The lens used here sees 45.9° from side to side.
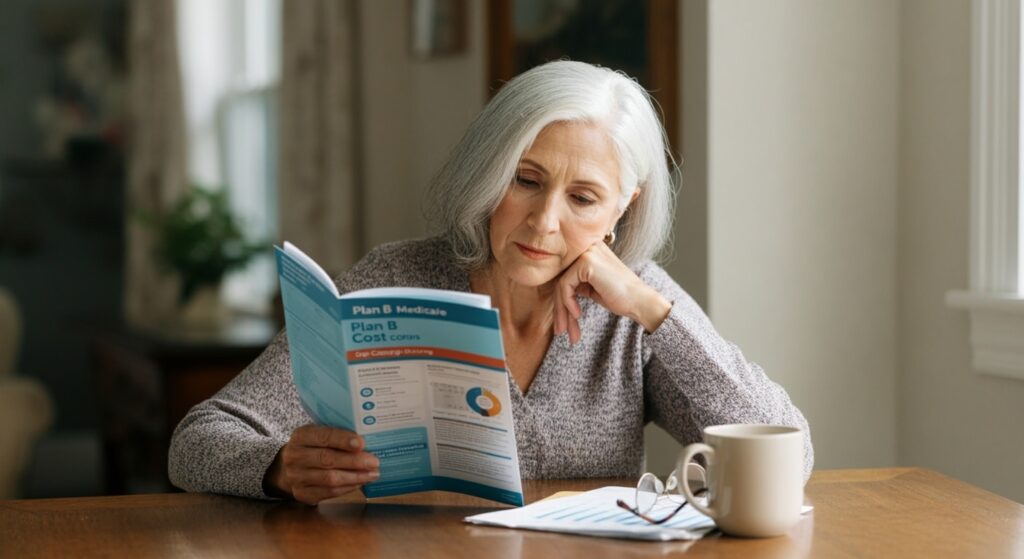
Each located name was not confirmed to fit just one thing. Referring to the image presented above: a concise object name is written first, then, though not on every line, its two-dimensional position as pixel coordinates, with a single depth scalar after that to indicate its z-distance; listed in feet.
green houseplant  13.34
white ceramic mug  3.79
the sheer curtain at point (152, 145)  16.81
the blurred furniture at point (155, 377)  10.46
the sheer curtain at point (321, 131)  13.61
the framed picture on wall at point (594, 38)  8.07
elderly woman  5.25
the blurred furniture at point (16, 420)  12.26
